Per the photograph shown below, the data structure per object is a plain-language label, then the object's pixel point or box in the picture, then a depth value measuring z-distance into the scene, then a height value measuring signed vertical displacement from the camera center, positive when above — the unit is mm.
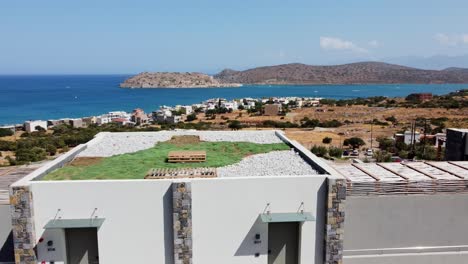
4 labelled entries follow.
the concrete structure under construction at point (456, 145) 15719 -2511
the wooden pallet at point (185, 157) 12062 -2221
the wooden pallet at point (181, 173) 9969 -2317
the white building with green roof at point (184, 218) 8914 -3087
